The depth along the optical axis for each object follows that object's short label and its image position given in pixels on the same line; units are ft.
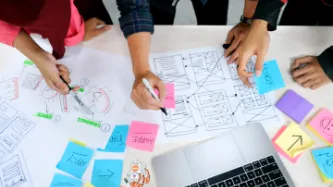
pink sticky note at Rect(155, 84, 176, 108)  2.46
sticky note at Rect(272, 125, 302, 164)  2.24
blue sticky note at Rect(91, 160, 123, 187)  2.20
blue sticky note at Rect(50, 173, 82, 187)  2.21
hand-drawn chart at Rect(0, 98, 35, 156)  2.36
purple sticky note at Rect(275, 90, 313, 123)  2.39
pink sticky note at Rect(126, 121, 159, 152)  2.31
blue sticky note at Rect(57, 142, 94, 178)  2.25
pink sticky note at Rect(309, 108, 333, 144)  2.31
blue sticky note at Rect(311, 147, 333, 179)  2.18
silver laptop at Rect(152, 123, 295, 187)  2.17
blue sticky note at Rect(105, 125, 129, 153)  2.30
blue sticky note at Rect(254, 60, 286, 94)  2.50
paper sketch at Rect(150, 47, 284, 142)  2.37
